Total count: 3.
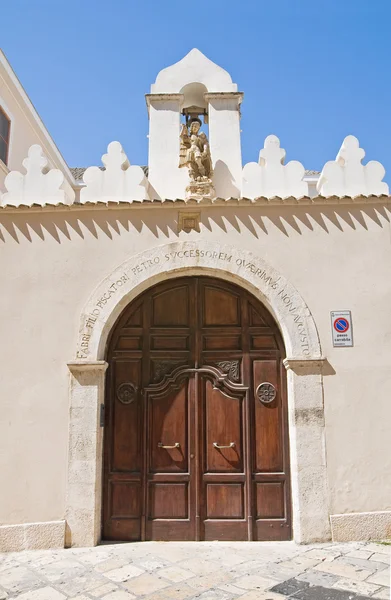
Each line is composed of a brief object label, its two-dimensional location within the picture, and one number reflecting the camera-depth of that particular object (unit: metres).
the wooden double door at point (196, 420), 4.98
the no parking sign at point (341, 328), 5.05
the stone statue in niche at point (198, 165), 5.49
